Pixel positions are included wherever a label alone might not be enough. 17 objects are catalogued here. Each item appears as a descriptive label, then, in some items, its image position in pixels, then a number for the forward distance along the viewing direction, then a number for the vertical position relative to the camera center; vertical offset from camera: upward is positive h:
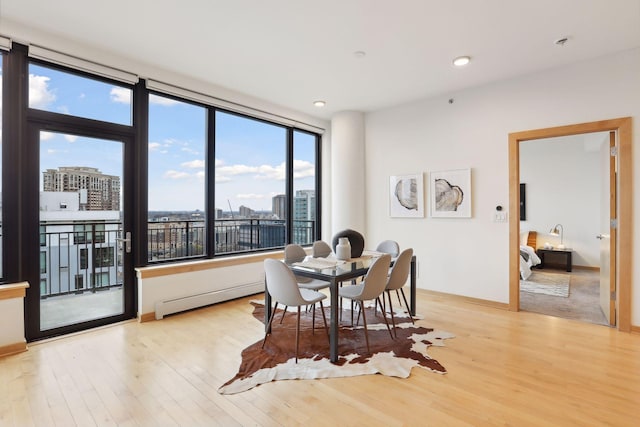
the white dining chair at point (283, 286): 2.58 -0.60
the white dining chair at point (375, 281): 2.68 -0.58
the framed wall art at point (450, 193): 4.27 +0.28
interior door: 3.38 -0.22
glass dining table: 2.54 -0.50
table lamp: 6.67 -0.40
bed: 5.52 -0.76
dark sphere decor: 3.50 -0.30
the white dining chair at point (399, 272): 3.08 -0.58
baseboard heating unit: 3.61 -1.06
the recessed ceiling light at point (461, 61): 3.35 +1.65
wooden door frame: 3.20 +0.01
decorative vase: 3.35 -0.38
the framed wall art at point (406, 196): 4.71 +0.28
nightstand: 6.20 -0.82
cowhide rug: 2.37 -1.19
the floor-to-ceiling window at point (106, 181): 2.86 +0.39
